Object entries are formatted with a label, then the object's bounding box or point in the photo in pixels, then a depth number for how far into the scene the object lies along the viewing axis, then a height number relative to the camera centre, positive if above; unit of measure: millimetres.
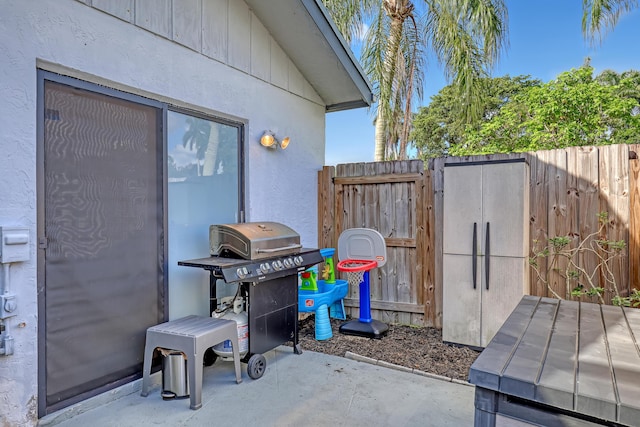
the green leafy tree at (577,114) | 10758 +2751
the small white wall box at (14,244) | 2285 -190
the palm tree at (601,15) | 7605 +3915
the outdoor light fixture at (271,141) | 4195 +786
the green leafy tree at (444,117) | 18234 +4781
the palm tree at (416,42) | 8703 +3956
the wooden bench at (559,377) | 1210 -585
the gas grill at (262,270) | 3094 -483
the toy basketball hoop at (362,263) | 4293 -590
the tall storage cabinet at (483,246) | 3670 -354
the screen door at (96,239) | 2572 -193
